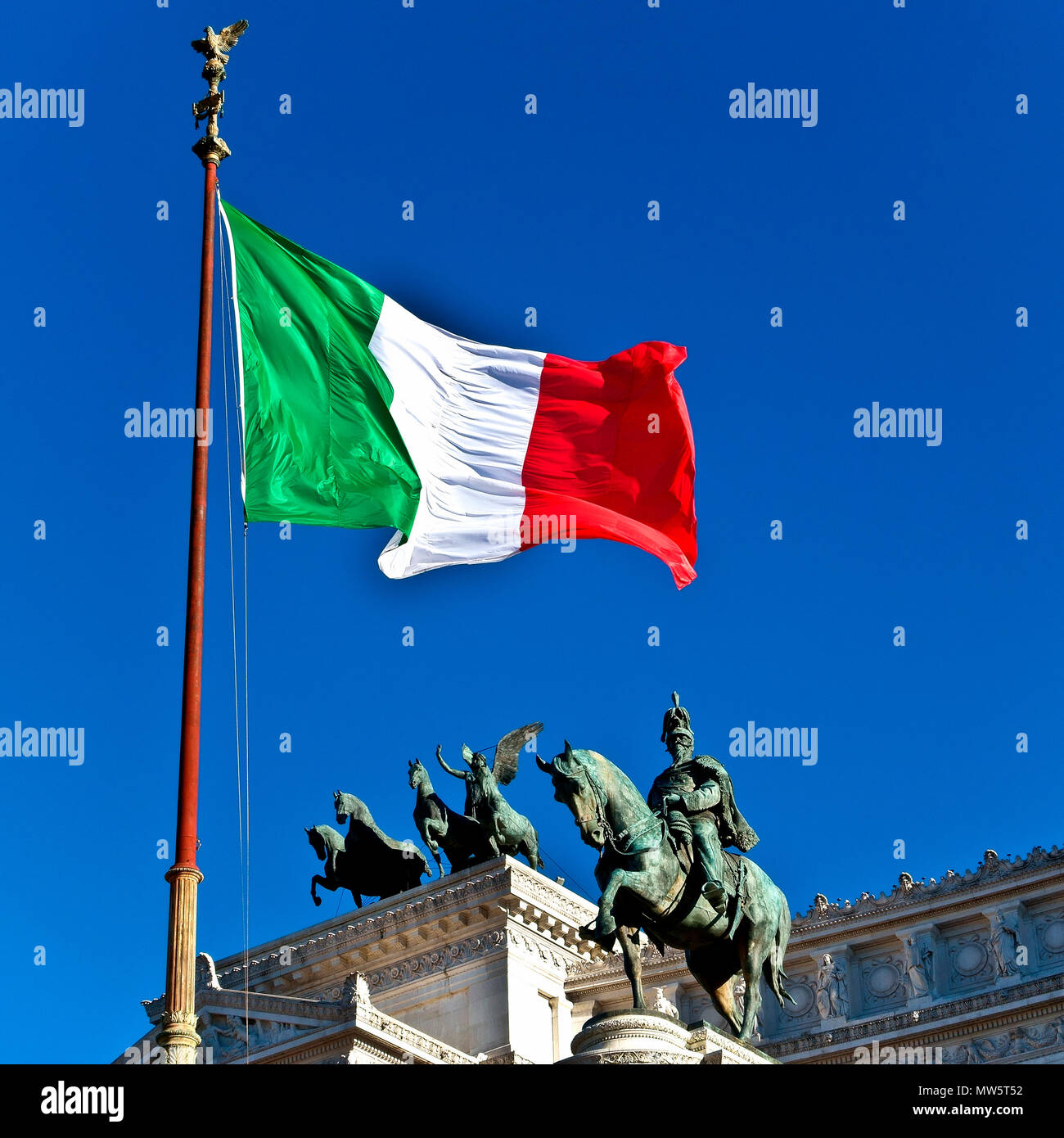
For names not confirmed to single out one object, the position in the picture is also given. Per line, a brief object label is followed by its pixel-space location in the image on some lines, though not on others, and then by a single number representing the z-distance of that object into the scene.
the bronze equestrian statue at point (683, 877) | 20.97
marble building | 38.69
